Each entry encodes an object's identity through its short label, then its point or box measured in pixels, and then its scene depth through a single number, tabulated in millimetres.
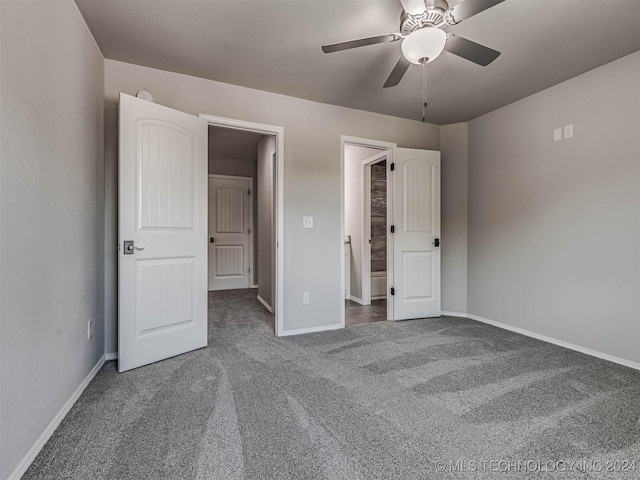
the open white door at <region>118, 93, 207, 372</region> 2164
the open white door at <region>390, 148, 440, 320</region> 3561
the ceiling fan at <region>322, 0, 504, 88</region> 1561
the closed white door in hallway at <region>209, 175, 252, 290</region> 5707
